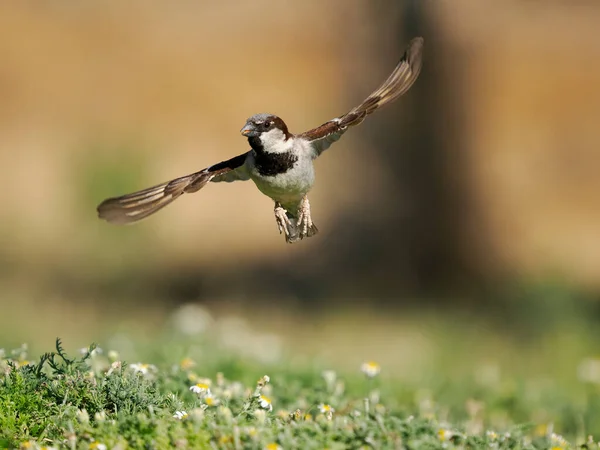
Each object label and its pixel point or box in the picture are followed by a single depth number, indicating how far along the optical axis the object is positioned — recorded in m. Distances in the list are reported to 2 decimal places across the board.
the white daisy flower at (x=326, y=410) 7.84
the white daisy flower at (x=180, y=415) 6.97
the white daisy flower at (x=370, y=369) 8.91
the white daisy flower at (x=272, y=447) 6.40
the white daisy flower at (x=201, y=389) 7.69
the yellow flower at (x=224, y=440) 6.54
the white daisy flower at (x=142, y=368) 8.07
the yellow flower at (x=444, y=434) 7.04
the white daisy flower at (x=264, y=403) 7.59
